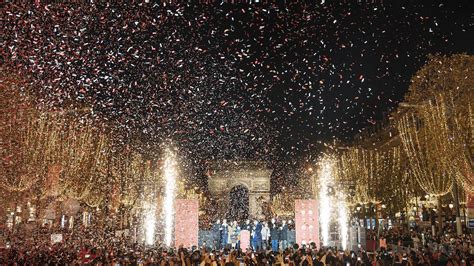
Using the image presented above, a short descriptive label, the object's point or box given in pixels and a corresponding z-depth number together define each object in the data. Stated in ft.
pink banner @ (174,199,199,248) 77.66
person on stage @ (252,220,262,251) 102.01
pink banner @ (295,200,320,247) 77.87
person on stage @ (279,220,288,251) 98.80
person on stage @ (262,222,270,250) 104.27
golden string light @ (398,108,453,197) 84.88
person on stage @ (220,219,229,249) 110.07
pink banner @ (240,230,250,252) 93.98
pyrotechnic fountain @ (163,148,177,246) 92.36
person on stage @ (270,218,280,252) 99.88
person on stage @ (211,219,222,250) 102.77
